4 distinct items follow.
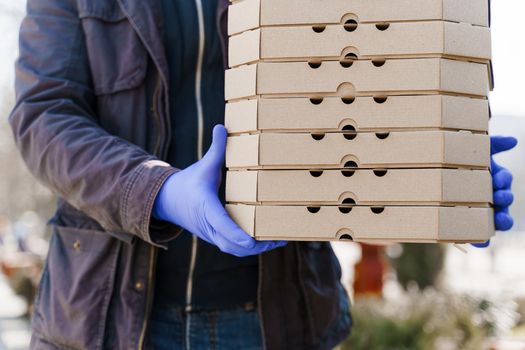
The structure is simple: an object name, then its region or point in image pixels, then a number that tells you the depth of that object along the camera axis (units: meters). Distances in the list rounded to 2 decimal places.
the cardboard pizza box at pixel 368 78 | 1.70
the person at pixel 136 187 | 1.84
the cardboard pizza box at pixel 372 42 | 1.70
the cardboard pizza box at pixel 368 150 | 1.69
